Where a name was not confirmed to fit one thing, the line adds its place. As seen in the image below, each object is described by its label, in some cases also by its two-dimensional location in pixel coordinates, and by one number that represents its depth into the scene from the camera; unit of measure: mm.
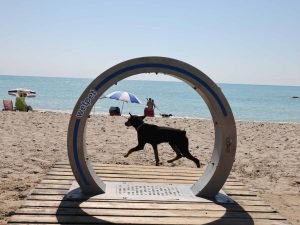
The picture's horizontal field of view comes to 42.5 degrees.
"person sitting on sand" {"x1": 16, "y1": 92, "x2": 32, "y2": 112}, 24562
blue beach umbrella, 19859
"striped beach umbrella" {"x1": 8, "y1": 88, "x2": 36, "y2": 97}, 37312
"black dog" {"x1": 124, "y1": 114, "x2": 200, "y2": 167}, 6258
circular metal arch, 5379
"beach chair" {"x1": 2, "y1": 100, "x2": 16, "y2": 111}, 24638
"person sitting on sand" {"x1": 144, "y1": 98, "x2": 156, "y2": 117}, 23077
